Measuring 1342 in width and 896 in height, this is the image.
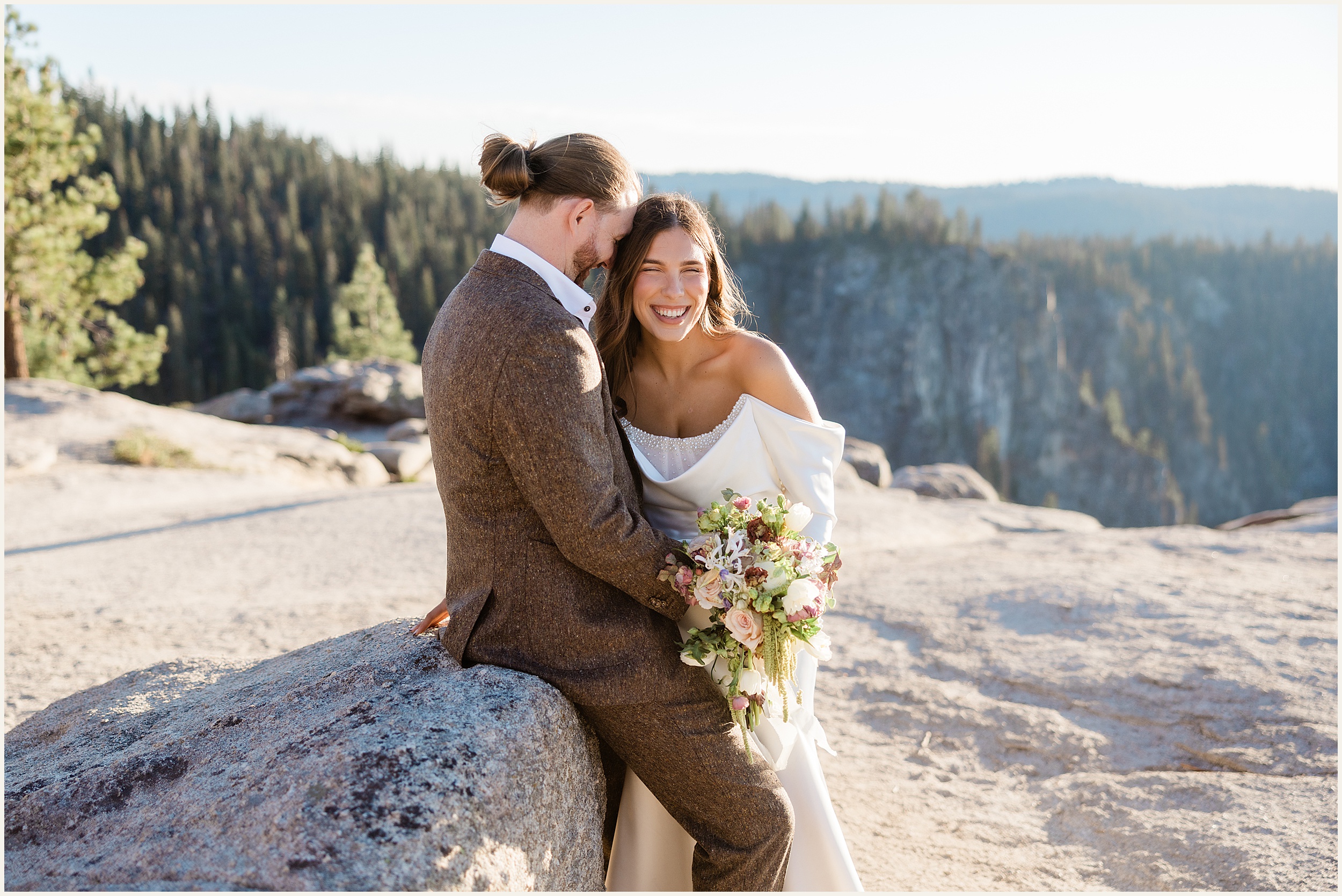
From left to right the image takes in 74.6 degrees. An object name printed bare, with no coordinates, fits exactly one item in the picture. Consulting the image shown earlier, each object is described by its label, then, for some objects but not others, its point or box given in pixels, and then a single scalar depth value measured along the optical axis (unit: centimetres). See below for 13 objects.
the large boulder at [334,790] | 195
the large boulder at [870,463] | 1894
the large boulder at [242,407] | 2166
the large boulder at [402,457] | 1461
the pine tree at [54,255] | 1506
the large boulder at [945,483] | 1580
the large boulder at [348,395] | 2091
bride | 285
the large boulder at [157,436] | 1207
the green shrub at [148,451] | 1187
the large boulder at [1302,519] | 973
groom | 222
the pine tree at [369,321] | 3356
